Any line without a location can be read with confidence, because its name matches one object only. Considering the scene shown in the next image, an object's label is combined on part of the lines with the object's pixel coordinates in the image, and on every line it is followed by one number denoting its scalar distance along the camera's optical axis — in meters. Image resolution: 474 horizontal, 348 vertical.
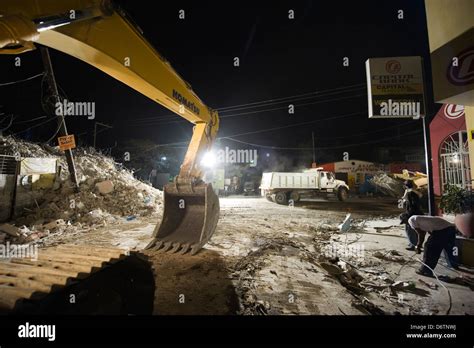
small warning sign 9.12
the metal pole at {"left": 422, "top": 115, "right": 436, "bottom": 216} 5.91
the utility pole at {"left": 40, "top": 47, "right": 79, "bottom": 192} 8.61
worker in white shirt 4.21
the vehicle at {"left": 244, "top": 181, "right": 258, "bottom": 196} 25.28
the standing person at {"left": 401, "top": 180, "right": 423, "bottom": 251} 6.07
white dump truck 16.45
